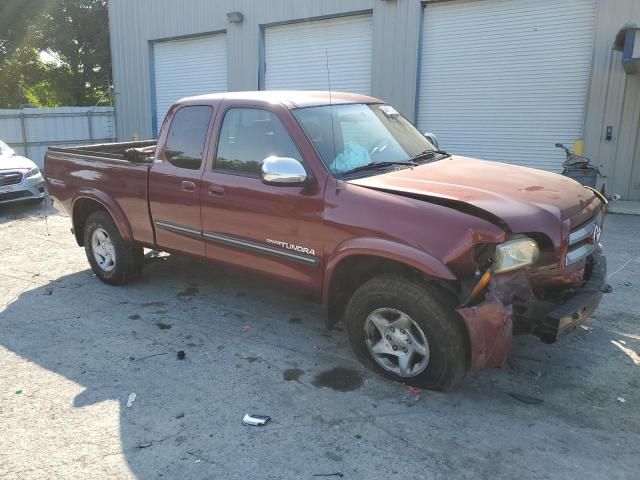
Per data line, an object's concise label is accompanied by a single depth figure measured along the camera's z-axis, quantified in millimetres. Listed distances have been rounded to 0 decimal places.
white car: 10055
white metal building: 10727
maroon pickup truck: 3281
